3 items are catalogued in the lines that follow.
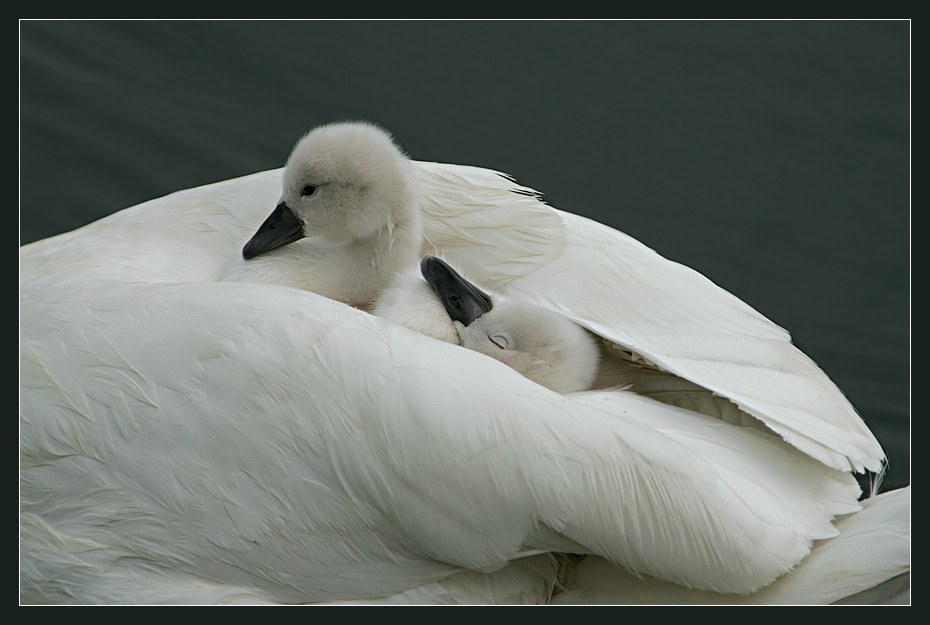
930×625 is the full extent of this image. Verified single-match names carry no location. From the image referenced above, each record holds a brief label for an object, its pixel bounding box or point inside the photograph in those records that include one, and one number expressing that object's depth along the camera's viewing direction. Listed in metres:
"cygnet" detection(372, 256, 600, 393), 4.76
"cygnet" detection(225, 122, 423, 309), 5.29
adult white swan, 4.18
